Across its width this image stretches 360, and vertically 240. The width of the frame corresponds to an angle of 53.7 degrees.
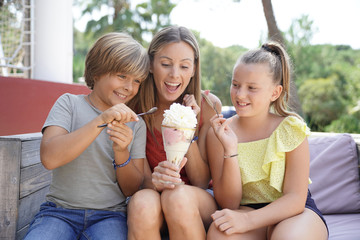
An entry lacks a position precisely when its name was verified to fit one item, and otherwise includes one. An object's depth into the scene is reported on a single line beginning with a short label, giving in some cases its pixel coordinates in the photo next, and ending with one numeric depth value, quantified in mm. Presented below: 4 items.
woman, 1805
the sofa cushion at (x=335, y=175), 2783
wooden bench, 1946
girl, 1849
